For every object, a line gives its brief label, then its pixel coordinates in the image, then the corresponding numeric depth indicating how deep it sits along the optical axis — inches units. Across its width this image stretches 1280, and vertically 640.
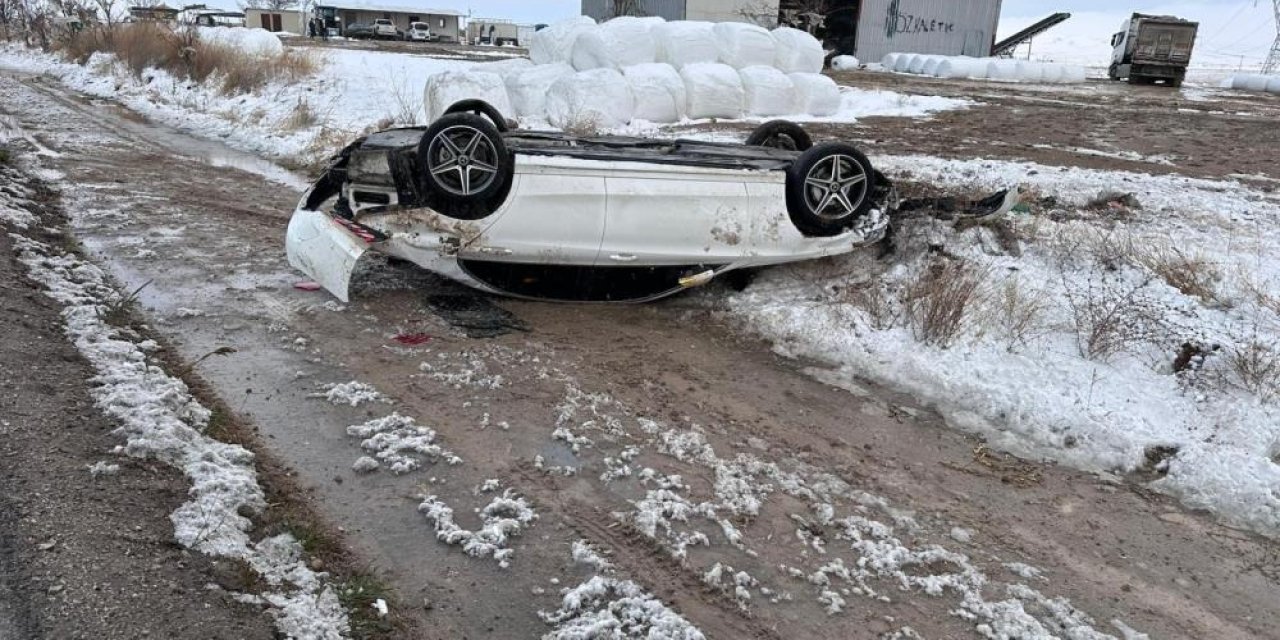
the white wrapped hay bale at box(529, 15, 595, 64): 582.6
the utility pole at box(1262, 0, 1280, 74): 1716.3
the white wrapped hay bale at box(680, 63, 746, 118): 563.2
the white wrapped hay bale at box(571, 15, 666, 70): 553.6
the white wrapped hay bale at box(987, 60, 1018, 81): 1226.6
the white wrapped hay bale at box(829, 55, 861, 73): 1365.3
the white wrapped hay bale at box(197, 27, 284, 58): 772.0
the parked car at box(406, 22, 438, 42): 2236.7
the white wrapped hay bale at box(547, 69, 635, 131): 497.7
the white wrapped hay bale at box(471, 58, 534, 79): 528.4
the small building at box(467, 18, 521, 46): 2677.2
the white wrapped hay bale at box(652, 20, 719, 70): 585.0
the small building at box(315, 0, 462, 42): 2473.8
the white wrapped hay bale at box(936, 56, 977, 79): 1229.7
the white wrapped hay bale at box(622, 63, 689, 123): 537.3
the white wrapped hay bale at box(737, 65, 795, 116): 587.8
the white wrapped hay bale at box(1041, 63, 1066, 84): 1225.4
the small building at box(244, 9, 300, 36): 2469.2
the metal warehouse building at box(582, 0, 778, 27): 1331.2
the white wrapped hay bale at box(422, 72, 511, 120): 466.9
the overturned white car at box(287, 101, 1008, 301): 200.2
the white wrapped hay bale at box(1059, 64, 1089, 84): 1220.2
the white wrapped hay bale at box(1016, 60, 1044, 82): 1230.3
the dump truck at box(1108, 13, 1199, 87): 1167.6
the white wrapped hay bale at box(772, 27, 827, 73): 628.7
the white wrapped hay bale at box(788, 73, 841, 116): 607.8
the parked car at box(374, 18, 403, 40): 2126.0
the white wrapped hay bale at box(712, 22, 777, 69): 604.7
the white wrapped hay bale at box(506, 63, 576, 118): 512.4
